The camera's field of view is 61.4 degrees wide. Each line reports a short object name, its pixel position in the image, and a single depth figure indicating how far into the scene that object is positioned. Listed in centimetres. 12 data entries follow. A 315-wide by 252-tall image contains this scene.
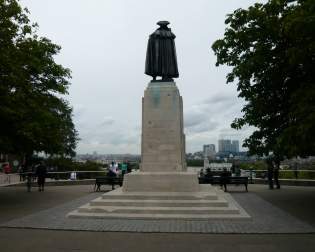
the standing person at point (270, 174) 1516
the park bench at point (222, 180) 1405
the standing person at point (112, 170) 1740
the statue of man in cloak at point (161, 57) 1094
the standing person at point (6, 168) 2445
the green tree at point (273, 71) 781
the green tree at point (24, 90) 1012
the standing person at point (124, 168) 1943
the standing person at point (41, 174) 1484
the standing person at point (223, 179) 1417
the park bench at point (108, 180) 1448
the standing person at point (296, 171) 1741
